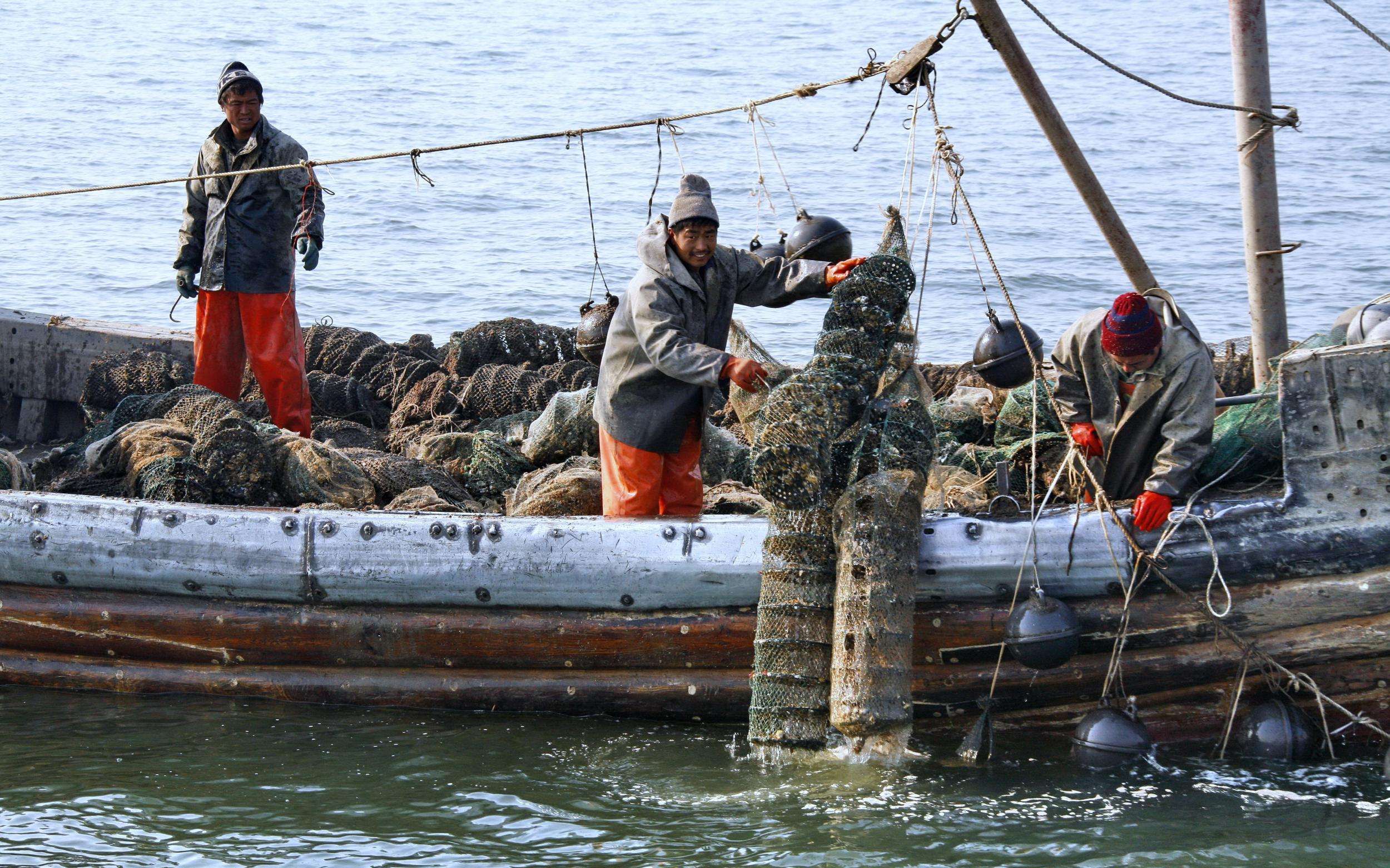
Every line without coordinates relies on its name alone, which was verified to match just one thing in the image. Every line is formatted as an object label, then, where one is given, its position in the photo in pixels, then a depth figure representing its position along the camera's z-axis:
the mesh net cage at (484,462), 14.98
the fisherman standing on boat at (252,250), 15.44
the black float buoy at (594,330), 15.15
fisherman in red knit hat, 11.00
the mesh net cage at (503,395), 17.14
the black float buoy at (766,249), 14.41
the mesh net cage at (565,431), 14.95
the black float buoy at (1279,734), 10.59
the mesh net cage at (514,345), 18.56
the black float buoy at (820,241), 13.73
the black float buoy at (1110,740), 10.59
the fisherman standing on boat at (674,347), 11.69
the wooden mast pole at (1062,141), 12.27
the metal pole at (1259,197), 13.51
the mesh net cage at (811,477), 10.87
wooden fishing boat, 10.77
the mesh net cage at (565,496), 13.26
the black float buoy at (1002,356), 13.16
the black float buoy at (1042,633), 10.49
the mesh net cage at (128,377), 17.37
